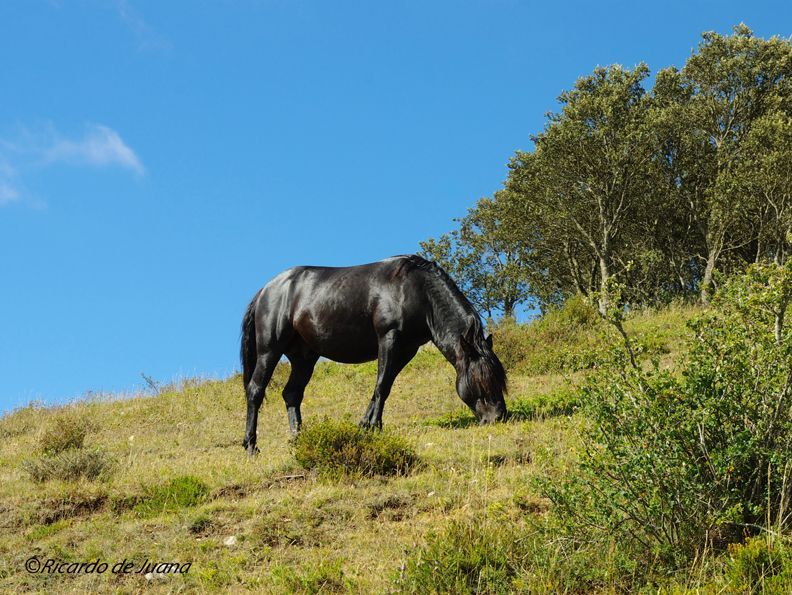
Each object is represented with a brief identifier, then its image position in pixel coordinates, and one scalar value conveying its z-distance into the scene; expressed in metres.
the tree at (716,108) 36.91
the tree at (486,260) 49.66
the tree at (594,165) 36.25
